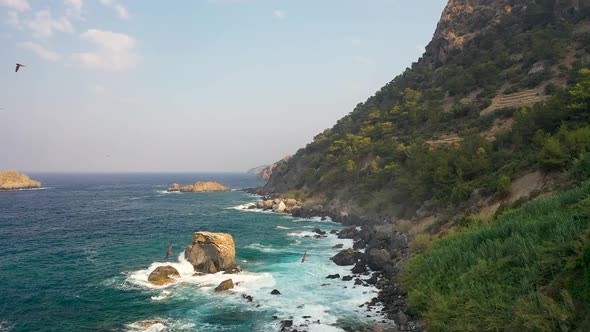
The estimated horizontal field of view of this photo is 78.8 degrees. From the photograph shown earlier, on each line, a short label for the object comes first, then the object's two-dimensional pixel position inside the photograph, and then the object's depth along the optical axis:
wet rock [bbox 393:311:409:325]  25.89
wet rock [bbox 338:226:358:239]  60.71
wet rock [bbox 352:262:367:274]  40.17
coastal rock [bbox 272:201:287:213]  94.07
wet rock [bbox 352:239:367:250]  51.69
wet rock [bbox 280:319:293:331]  27.26
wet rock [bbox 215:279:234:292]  35.83
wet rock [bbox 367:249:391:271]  40.80
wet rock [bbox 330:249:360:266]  44.16
